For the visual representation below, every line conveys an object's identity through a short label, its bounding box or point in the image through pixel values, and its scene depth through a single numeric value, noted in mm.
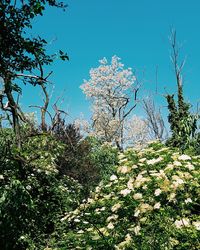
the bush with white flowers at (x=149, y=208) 4426
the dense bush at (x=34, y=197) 4531
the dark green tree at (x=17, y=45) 4602
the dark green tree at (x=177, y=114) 14914
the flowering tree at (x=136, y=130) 33200
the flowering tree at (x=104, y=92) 29172
